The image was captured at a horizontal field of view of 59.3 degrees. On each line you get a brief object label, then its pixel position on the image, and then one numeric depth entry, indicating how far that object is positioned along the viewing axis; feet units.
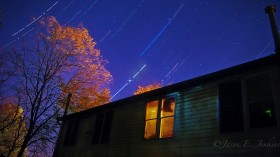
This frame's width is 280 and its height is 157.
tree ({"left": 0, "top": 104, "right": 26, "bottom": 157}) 80.00
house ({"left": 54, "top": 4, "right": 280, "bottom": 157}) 26.23
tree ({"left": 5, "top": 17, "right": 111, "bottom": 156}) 76.69
